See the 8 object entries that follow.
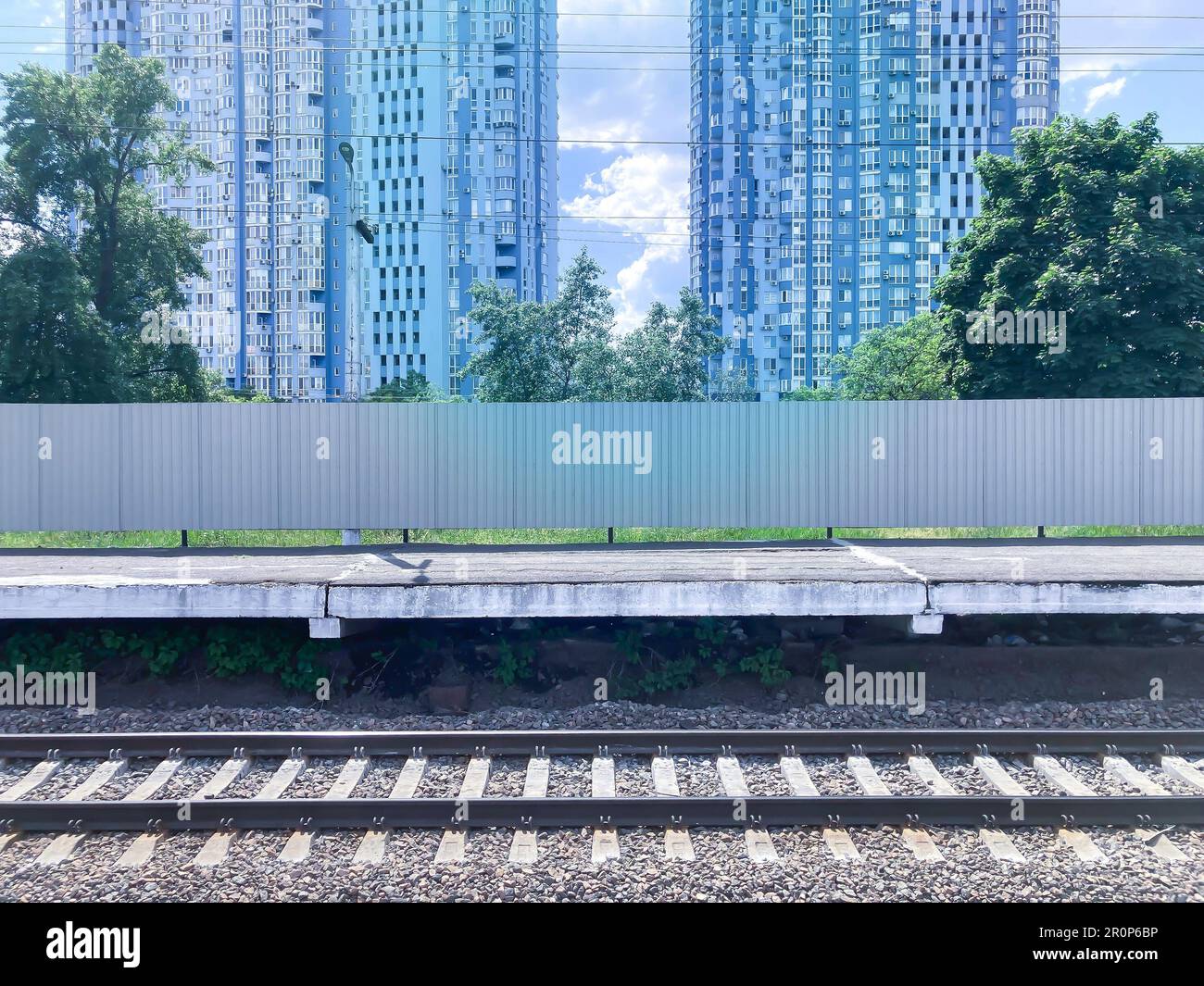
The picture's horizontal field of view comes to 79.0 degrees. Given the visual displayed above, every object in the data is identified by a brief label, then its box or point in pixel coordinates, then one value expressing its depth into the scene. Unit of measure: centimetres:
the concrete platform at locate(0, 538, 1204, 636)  686
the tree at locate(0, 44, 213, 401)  1984
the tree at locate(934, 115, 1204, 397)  1727
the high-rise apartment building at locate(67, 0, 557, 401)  7612
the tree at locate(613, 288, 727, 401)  2455
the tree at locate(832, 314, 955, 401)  2259
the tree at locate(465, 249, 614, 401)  2361
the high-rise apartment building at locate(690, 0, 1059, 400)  7281
